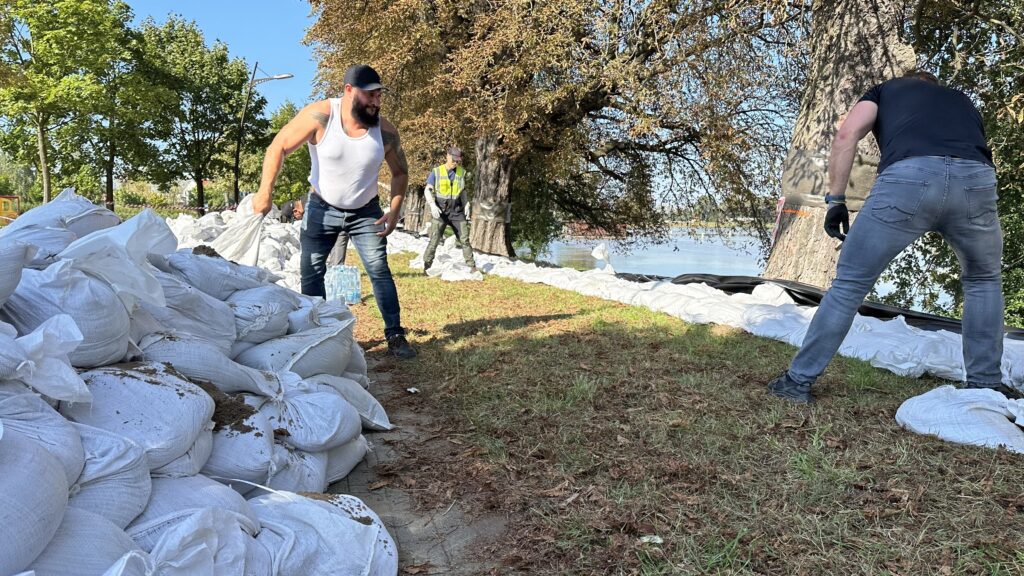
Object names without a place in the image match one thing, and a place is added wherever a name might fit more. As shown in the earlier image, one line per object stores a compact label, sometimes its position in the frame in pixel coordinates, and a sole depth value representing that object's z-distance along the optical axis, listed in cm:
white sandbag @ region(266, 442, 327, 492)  210
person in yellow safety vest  1009
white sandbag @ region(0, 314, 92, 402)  151
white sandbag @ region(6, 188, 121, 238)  254
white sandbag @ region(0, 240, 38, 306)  176
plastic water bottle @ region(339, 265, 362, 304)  705
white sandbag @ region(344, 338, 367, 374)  359
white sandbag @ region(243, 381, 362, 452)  231
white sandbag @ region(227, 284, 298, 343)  299
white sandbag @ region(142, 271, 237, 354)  259
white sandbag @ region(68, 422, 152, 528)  151
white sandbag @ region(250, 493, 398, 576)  170
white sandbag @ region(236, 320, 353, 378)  284
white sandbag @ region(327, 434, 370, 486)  250
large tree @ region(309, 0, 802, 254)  984
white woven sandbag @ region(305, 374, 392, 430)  294
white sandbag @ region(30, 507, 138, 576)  132
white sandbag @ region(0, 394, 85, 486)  145
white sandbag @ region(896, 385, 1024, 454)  276
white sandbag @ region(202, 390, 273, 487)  199
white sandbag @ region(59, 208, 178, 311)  204
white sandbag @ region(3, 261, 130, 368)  190
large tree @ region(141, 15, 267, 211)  3544
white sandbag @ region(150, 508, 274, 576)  140
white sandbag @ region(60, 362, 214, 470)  174
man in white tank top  402
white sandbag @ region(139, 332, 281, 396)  225
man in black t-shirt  306
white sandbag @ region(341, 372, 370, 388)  353
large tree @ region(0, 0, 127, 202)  2338
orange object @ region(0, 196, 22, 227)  3342
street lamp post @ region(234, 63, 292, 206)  2655
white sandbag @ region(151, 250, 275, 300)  311
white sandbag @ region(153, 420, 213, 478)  178
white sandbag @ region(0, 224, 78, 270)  230
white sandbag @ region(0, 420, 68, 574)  124
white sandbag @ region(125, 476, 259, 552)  156
